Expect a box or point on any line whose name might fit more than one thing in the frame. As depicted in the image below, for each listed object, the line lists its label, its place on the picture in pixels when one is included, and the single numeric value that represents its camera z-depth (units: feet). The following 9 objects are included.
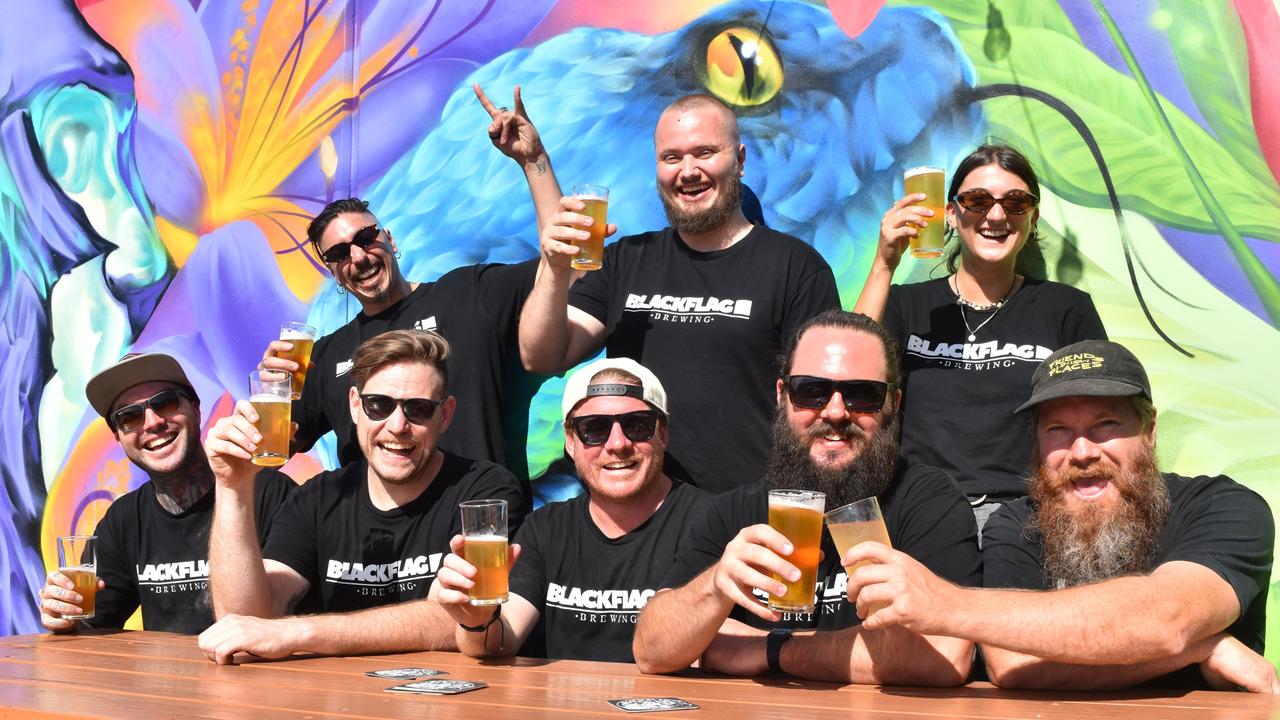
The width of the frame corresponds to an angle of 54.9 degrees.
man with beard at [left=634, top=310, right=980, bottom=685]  9.90
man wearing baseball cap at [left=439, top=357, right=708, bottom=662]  12.76
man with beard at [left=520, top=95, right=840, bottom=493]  14.69
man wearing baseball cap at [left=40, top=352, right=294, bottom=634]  16.25
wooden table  8.57
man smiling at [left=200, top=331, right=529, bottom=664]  13.41
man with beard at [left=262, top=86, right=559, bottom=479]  16.65
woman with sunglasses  13.44
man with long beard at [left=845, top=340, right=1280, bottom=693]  9.01
